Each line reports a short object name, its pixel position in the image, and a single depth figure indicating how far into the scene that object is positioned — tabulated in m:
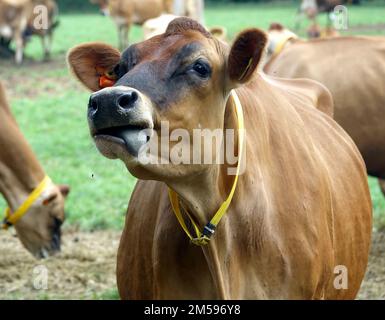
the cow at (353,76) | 6.92
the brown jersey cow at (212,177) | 3.01
